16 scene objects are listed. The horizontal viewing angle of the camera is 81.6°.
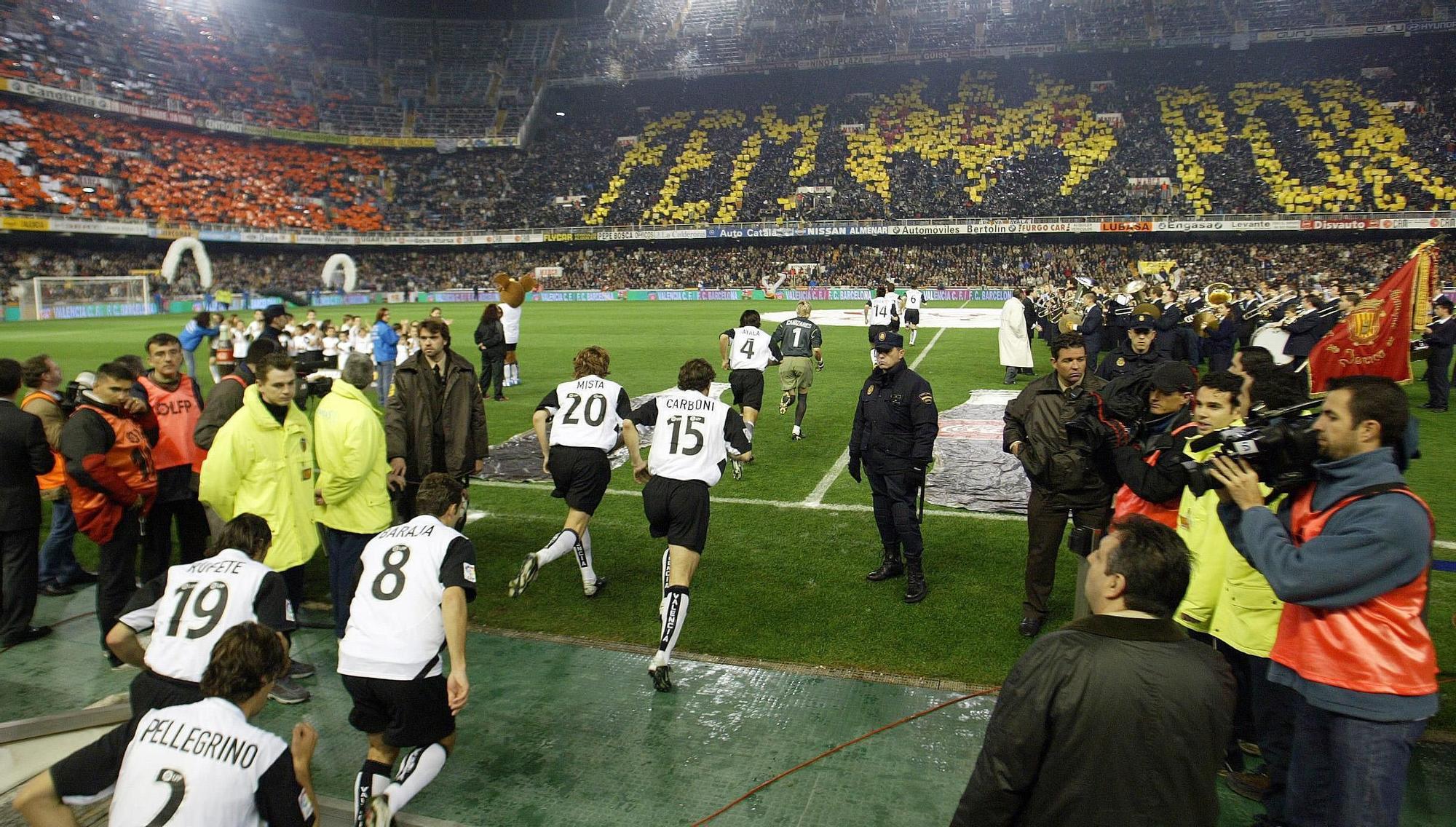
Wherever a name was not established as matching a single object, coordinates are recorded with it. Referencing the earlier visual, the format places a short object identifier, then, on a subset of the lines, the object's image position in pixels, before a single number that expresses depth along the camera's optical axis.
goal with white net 37.22
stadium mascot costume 15.03
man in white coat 16.88
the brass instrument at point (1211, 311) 16.42
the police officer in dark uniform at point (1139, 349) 8.73
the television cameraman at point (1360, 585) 2.90
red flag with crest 6.53
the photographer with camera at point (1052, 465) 5.79
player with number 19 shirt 3.15
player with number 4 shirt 11.95
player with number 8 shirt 3.86
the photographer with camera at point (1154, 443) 4.55
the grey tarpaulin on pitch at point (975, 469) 9.72
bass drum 14.23
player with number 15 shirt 5.81
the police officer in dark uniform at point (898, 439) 6.87
